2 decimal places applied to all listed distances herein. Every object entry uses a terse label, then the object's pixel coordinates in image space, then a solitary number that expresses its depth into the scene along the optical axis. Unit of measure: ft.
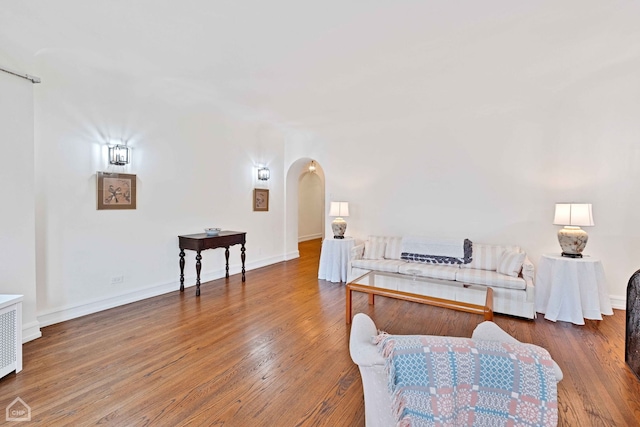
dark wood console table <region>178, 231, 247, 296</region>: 13.00
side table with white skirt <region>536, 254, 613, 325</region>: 10.15
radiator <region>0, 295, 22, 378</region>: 6.70
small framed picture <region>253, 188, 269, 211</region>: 18.06
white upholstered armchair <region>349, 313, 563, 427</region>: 4.01
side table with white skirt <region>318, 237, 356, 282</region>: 15.29
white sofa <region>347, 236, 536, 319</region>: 10.55
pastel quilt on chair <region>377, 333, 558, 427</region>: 3.20
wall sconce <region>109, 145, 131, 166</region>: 11.18
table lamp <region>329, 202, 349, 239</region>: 16.47
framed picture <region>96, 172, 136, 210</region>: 11.04
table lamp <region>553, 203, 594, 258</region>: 10.58
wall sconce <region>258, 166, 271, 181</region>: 18.24
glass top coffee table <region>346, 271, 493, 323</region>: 8.27
